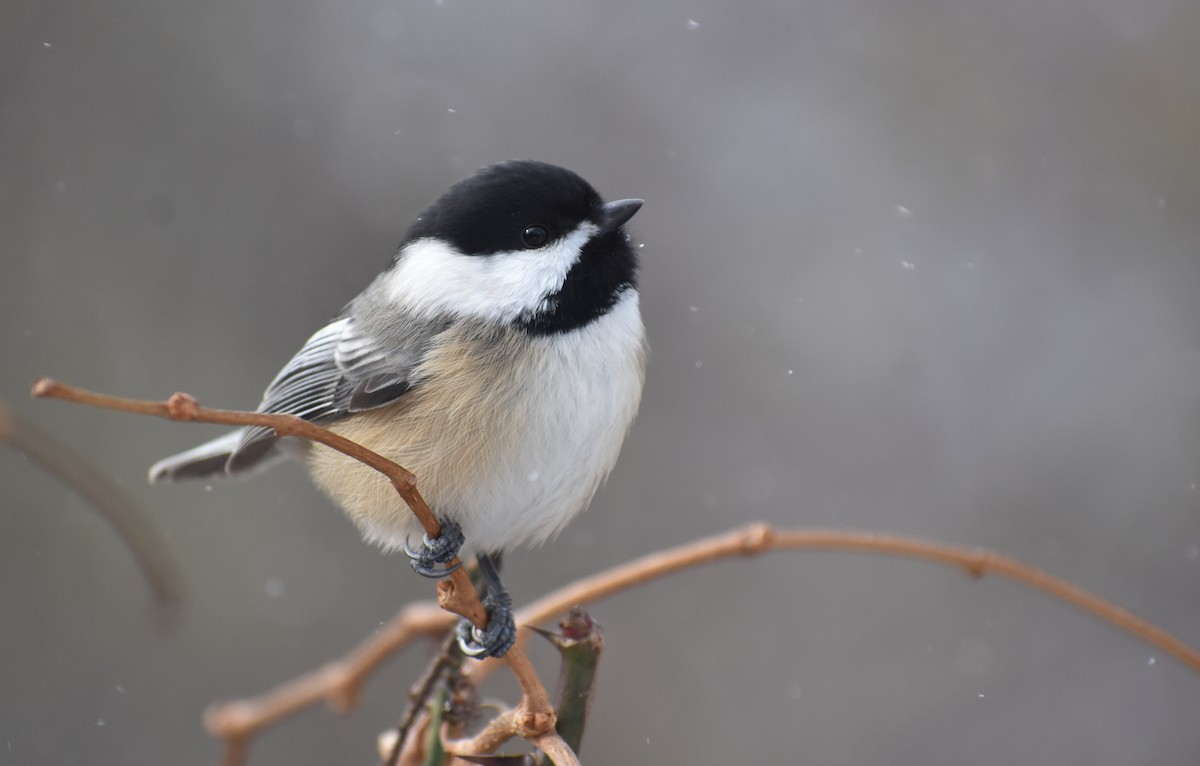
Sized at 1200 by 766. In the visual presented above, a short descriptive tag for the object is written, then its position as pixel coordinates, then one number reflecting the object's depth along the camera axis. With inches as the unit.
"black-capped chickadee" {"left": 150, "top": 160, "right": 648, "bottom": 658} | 100.5
